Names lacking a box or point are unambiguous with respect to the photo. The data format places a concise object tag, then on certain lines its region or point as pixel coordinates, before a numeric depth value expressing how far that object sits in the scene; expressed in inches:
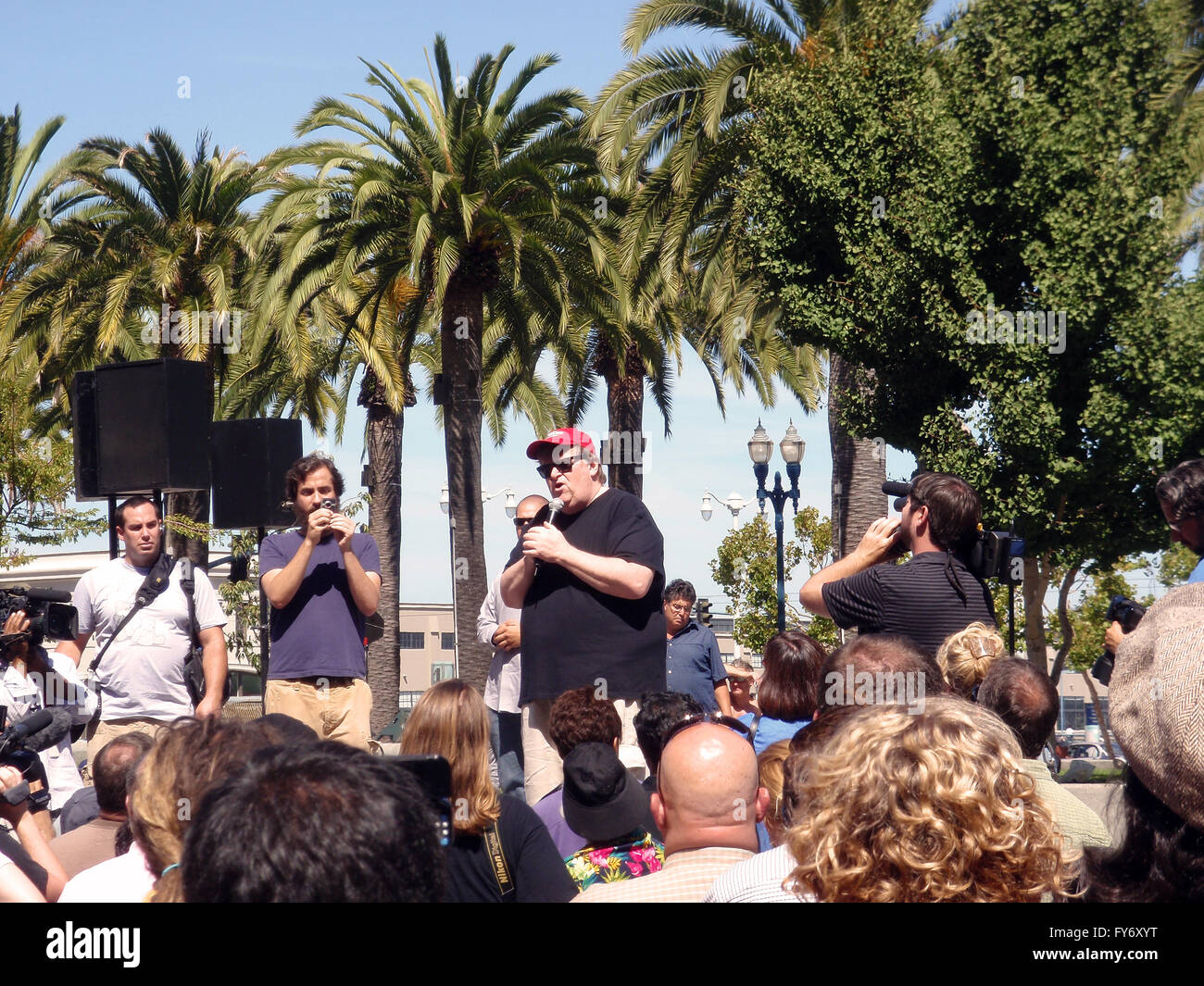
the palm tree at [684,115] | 637.9
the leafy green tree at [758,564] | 1700.3
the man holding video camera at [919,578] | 182.4
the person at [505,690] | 290.2
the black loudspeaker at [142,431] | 298.5
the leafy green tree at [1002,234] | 632.4
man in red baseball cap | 191.3
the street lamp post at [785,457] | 764.6
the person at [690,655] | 343.0
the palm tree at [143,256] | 714.2
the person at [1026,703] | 142.3
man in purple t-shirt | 224.5
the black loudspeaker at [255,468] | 373.7
